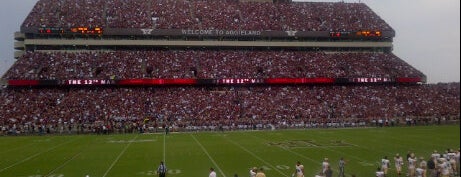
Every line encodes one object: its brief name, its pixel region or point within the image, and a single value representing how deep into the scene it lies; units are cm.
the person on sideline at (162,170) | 1858
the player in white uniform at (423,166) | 1707
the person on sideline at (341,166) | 1869
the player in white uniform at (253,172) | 1572
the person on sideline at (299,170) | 1669
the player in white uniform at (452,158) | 1579
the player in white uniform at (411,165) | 1833
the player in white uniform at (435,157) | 1753
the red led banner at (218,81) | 5487
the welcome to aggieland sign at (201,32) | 6203
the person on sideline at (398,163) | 1919
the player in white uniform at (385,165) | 1891
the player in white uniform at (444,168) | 1555
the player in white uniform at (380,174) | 1634
